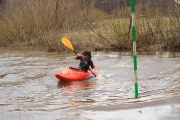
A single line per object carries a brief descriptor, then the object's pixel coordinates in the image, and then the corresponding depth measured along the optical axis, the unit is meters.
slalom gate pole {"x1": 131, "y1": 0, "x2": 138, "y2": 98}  9.32
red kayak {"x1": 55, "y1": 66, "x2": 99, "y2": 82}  14.38
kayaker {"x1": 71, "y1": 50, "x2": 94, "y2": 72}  15.72
